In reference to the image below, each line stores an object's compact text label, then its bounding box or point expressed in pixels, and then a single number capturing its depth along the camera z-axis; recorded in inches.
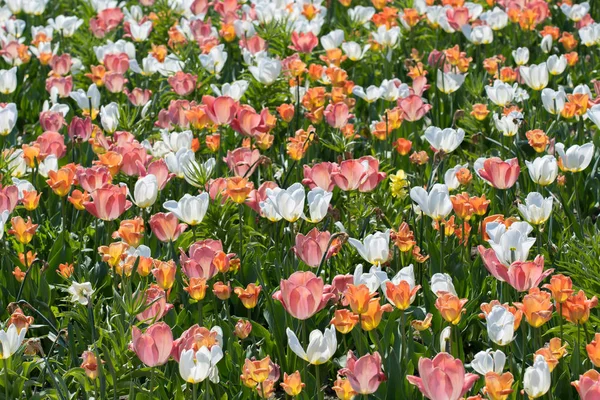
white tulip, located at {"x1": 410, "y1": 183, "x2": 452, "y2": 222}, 219.3
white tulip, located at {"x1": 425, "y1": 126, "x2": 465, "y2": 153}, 266.3
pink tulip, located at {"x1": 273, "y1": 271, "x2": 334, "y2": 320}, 179.7
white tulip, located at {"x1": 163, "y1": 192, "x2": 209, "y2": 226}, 219.0
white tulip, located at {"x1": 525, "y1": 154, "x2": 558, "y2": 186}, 234.6
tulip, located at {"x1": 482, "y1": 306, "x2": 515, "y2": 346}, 175.9
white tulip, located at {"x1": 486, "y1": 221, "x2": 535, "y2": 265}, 193.2
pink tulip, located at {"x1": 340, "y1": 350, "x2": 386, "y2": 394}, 163.2
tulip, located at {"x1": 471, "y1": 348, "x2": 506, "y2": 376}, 169.0
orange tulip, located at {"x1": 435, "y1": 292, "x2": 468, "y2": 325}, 180.2
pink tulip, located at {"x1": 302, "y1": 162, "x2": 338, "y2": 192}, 242.9
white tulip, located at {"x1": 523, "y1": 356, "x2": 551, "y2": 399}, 161.8
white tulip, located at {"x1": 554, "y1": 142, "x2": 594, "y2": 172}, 245.6
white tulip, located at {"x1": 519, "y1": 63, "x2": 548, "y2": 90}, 310.4
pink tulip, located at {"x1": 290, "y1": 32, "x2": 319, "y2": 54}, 352.3
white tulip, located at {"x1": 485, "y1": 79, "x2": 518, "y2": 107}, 298.3
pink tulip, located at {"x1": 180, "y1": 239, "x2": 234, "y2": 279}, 199.3
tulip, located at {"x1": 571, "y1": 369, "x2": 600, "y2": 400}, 151.7
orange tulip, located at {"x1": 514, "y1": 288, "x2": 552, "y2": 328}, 178.1
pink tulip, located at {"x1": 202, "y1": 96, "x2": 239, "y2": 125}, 276.5
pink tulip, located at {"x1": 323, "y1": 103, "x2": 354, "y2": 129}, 291.6
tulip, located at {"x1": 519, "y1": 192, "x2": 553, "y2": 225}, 220.0
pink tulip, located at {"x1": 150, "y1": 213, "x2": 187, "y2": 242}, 219.5
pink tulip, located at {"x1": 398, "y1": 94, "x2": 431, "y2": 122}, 294.4
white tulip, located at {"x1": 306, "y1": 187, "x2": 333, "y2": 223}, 222.1
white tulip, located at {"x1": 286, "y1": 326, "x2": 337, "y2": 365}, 173.3
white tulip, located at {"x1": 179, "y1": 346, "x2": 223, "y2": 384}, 166.0
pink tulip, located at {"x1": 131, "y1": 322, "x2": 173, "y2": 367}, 167.7
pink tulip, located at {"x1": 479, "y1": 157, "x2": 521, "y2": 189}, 232.4
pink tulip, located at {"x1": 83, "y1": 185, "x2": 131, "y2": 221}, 224.4
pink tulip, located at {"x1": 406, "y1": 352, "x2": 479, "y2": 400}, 153.1
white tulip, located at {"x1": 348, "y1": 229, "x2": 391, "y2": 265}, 209.8
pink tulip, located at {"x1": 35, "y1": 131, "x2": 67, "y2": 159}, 272.9
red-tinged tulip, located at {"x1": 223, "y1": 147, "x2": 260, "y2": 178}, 265.0
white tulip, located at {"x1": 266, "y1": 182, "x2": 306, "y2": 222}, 217.5
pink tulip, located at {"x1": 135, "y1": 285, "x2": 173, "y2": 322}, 190.1
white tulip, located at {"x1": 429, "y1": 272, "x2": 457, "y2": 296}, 192.7
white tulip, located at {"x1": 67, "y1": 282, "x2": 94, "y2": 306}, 203.7
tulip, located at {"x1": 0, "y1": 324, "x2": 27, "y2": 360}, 181.2
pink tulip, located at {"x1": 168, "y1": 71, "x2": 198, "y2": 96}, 318.8
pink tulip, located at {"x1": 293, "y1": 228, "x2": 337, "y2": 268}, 206.0
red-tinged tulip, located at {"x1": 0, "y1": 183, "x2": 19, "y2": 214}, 234.1
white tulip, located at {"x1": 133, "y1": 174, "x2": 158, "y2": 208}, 231.3
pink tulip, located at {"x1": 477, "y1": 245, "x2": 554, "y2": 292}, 184.4
